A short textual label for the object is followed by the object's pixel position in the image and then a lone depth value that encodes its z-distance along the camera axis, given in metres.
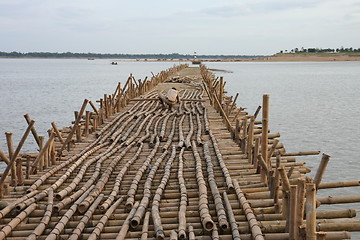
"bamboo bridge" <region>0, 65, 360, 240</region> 3.59
